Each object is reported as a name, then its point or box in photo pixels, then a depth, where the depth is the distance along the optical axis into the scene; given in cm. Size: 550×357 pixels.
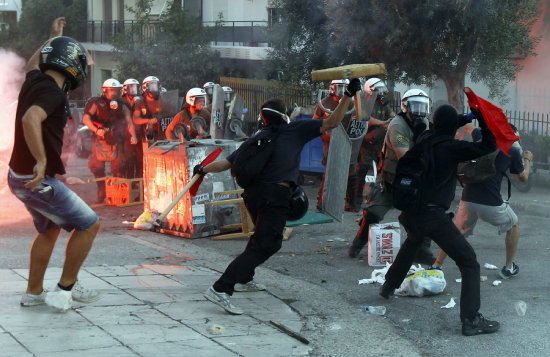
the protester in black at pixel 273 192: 583
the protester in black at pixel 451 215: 558
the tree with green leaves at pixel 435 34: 1299
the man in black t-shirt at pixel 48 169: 515
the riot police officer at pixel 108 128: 1191
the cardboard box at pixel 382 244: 772
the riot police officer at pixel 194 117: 1121
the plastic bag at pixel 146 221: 968
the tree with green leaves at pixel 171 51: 2341
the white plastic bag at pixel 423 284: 657
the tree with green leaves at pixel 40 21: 3250
